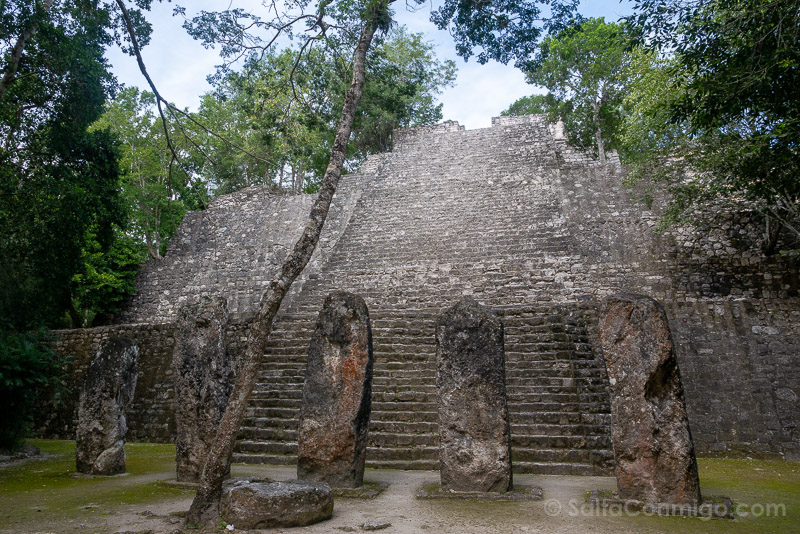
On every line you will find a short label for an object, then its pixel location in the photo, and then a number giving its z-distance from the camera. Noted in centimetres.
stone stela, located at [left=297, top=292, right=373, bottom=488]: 518
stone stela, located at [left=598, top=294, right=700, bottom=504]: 436
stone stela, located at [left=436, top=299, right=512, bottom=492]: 487
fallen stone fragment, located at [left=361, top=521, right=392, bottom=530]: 389
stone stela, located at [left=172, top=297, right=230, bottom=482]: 549
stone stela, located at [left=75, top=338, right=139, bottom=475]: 616
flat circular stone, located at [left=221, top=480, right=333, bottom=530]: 389
